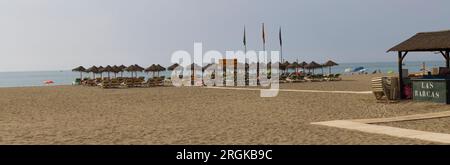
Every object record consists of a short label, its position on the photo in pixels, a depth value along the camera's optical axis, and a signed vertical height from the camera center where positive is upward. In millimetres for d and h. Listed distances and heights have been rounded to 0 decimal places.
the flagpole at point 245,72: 36306 +488
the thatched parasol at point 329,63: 45719 +1346
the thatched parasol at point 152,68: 41875 +976
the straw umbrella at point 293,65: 44094 +1149
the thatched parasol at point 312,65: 45375 +1161
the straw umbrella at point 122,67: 42562 +1106
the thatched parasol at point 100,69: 43350 +975
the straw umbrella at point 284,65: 43438 +1145
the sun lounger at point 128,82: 33788 -213
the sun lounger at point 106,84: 33250 -326
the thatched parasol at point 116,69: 42600 +938
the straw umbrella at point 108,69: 42725 +958
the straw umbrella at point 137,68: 41938 +987
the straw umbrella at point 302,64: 45141 +1265
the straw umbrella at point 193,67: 39047 +948
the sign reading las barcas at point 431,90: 14883 -470
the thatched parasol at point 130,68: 41781 +991
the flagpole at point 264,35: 47238 +4317
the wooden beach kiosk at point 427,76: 15062 -17
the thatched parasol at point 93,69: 43769 +986
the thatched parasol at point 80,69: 44922 +1039
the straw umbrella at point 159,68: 42250 +973
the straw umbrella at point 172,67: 41438 +1034
